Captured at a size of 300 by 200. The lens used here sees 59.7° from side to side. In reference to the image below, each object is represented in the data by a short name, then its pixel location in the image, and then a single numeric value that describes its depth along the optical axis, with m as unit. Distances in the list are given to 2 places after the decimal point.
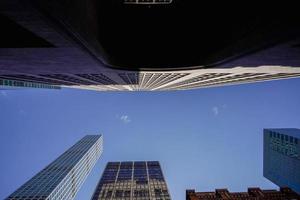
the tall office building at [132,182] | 107.44
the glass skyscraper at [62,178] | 109.56
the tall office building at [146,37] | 10.34
